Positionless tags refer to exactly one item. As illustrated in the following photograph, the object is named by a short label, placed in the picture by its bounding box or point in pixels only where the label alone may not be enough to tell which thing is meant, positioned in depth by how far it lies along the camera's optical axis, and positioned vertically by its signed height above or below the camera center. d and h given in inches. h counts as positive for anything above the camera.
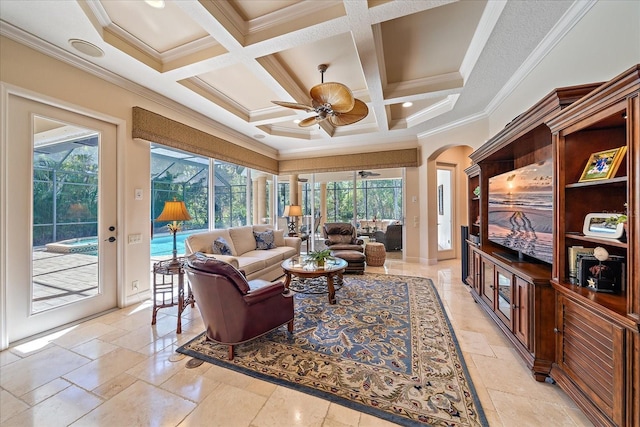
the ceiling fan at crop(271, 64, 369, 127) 99.9 +49.4
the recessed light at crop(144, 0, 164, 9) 80.7 +71.4
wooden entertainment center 47.0 -19.6
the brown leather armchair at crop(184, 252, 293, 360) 80.6 -30.9
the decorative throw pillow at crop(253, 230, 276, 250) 188.4 -21.2
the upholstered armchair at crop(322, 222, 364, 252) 203.8 -19.4
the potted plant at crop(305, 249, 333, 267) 135.3 -25.8
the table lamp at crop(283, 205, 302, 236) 242.8 +1.9
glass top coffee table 127.2 -30.6
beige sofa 139.5 -25.7
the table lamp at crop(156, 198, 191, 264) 111.7 +0.2
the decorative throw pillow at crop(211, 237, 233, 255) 143.1 -20.6
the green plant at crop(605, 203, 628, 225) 53.7 -1.8
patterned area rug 62.9 -49.7
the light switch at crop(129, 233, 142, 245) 126.1 -13.2
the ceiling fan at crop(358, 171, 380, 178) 253.4 +40.9
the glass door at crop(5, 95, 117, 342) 91.6 -1.8
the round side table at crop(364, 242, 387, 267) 208.1 -36.6
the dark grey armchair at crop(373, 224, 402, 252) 258.2 -26.6
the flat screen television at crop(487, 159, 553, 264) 81.3 +0.4
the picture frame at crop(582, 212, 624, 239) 54.9 -3.6
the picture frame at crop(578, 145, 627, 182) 57.0 +11.8
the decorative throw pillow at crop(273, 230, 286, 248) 203.3 -21.6
